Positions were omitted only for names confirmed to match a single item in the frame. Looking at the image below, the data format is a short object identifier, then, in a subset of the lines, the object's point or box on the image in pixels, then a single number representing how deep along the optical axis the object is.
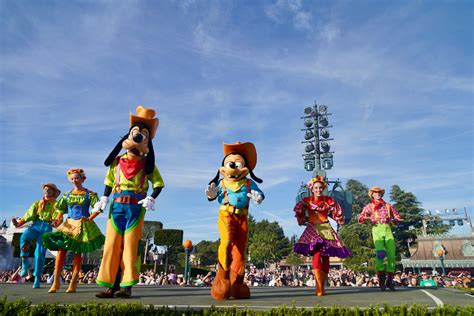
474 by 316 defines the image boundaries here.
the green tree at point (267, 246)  45.19
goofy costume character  5.36
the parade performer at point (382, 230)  7.74
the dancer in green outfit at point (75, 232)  6.49
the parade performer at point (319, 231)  6.17
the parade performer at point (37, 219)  8.35
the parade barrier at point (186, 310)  3.26
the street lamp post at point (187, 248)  14.11
